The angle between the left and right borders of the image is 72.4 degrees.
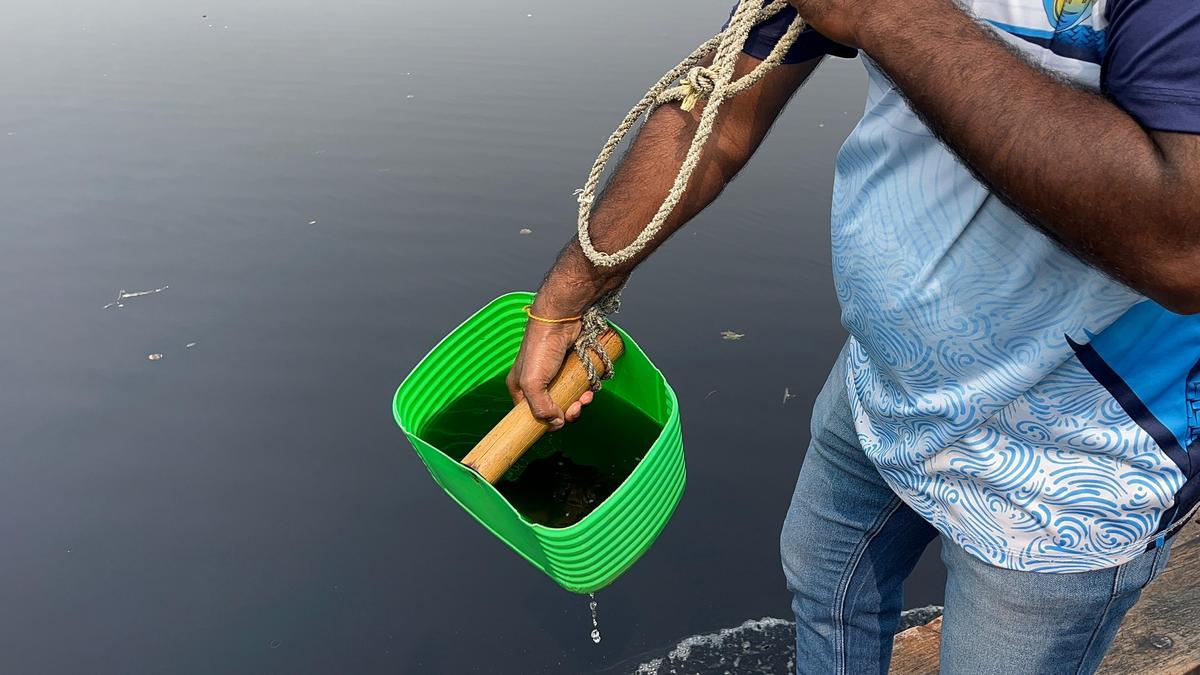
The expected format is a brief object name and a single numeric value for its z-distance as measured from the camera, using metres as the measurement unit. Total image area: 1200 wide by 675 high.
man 0.77
